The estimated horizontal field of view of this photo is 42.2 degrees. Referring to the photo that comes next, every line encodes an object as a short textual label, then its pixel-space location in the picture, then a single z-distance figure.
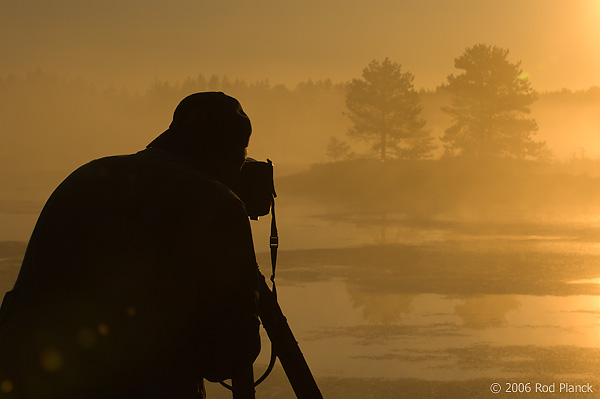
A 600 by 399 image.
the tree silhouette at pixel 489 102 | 61.47
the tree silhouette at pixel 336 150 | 75.96
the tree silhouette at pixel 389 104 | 66.12
